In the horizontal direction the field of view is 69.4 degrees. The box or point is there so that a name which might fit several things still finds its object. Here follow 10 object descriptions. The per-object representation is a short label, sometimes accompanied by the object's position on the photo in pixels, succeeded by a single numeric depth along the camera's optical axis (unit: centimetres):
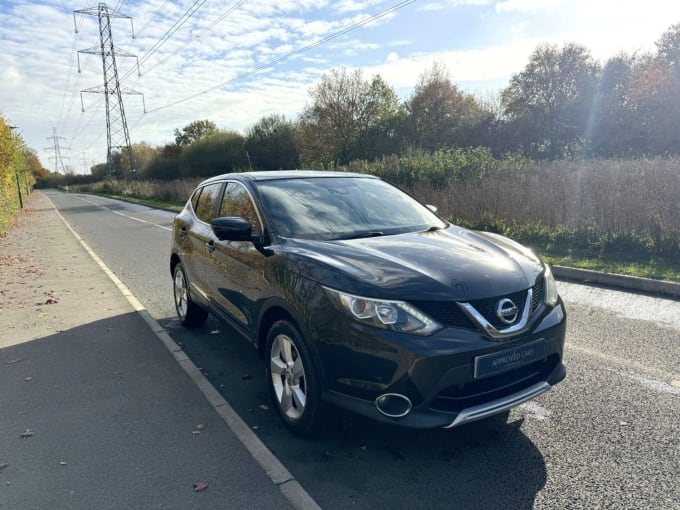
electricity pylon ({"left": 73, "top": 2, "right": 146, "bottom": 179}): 4691
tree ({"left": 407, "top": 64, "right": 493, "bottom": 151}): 4075
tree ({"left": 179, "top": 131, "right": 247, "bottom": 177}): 5556
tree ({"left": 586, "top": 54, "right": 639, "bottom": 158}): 3281
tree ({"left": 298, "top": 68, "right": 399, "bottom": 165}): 4497
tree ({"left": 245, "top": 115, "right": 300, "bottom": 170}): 5078
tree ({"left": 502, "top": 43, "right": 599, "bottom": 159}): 3731
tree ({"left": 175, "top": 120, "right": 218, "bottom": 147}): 8900
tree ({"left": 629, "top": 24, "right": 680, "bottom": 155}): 3091
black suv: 267
